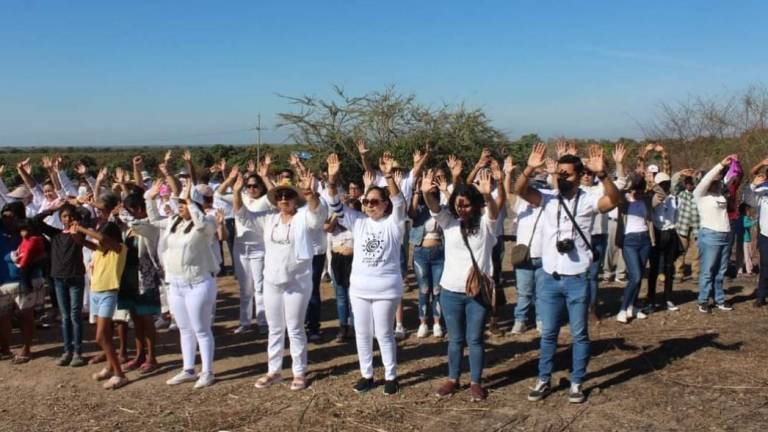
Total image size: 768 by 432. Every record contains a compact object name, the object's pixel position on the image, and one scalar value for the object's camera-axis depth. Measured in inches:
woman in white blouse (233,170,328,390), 231.0
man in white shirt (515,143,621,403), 208.1
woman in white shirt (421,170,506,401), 212.7
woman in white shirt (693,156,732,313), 325.7
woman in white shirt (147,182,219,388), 233.5
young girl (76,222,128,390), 243.4
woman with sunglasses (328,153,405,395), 220.2
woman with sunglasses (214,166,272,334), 285.4
